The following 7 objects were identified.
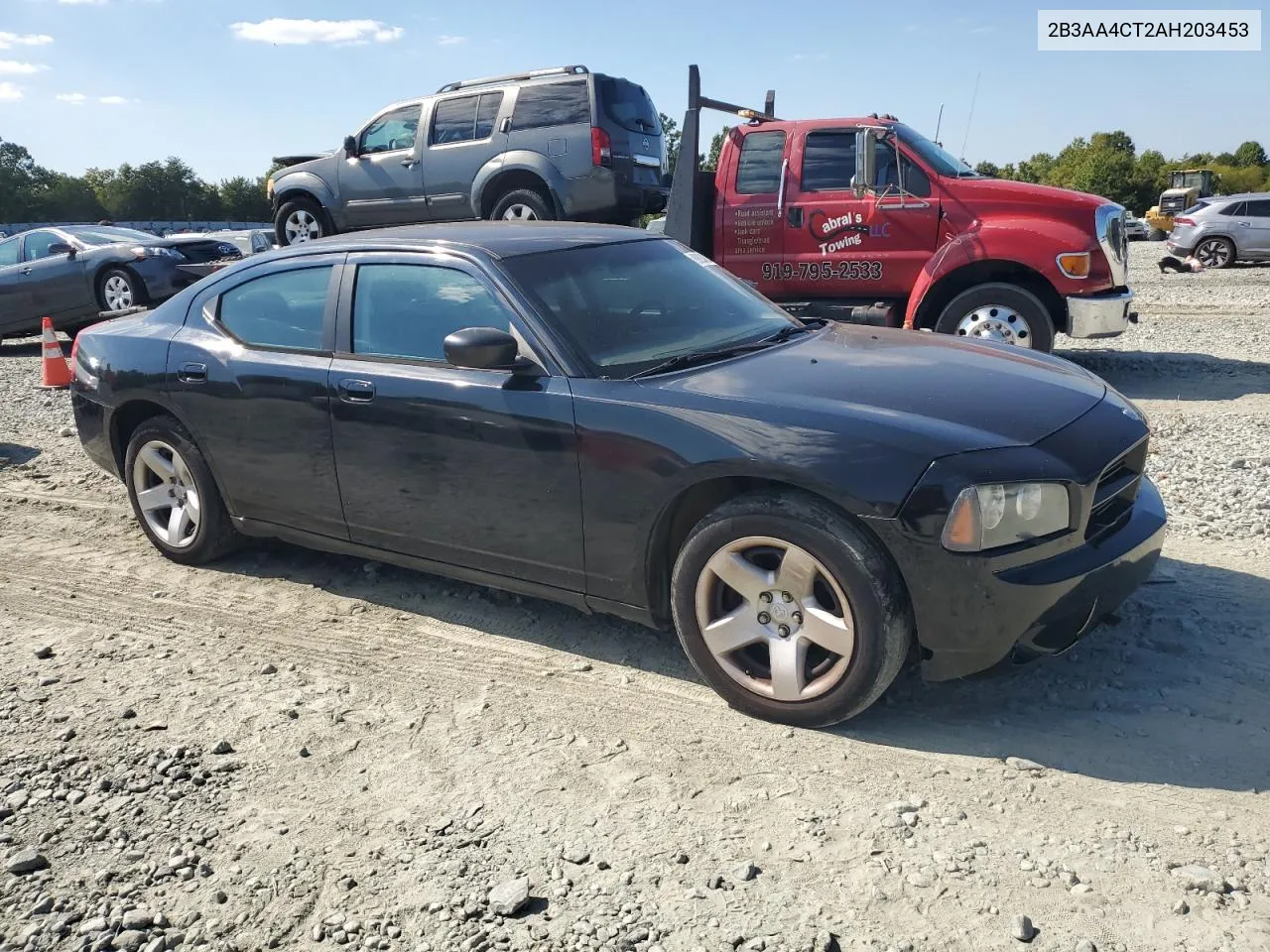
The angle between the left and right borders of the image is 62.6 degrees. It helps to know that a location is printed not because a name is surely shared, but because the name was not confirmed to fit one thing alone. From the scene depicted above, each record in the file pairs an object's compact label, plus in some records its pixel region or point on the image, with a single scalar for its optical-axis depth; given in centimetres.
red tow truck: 853
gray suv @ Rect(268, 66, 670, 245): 1060
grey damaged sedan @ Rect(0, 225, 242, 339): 1302
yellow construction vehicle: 3794
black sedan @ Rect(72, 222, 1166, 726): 318
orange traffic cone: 1081
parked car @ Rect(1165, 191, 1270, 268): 2212
